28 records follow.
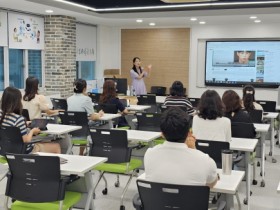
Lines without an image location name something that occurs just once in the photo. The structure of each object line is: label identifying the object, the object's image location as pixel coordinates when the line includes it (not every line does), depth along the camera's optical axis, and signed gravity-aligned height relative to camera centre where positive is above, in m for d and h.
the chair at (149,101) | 7.43 -0.48
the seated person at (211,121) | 3.78 -0.44
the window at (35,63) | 9.35 +0.29
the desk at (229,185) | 2.50 -0.73
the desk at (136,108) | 6.53 -0.55
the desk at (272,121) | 6.00 -0.70
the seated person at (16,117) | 3.96 -0.45
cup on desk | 2.80 -0.62
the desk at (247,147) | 3.71 -0.68
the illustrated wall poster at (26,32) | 8.43 +1.00
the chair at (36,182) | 2.79 -0.80
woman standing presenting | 9.62 +0.00
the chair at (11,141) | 3.97 -0.71
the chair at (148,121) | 5.12 -0.61
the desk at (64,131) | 4.50 -0.66
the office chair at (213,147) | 3.44 -0.64
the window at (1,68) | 8.38 +0.14
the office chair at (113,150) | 3.88 -0.78
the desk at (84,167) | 2.86 -0.71
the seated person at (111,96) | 6.20 -0.34
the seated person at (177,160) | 2.28 -0.51
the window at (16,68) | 8.75 +0.15
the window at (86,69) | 11.15 +0.19
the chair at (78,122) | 5.25 -0.66
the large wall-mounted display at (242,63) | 10.61 +0.41
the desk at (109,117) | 5.51 -0.60
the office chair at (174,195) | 2.18 -0.69
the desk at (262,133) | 4.81 -0.73
